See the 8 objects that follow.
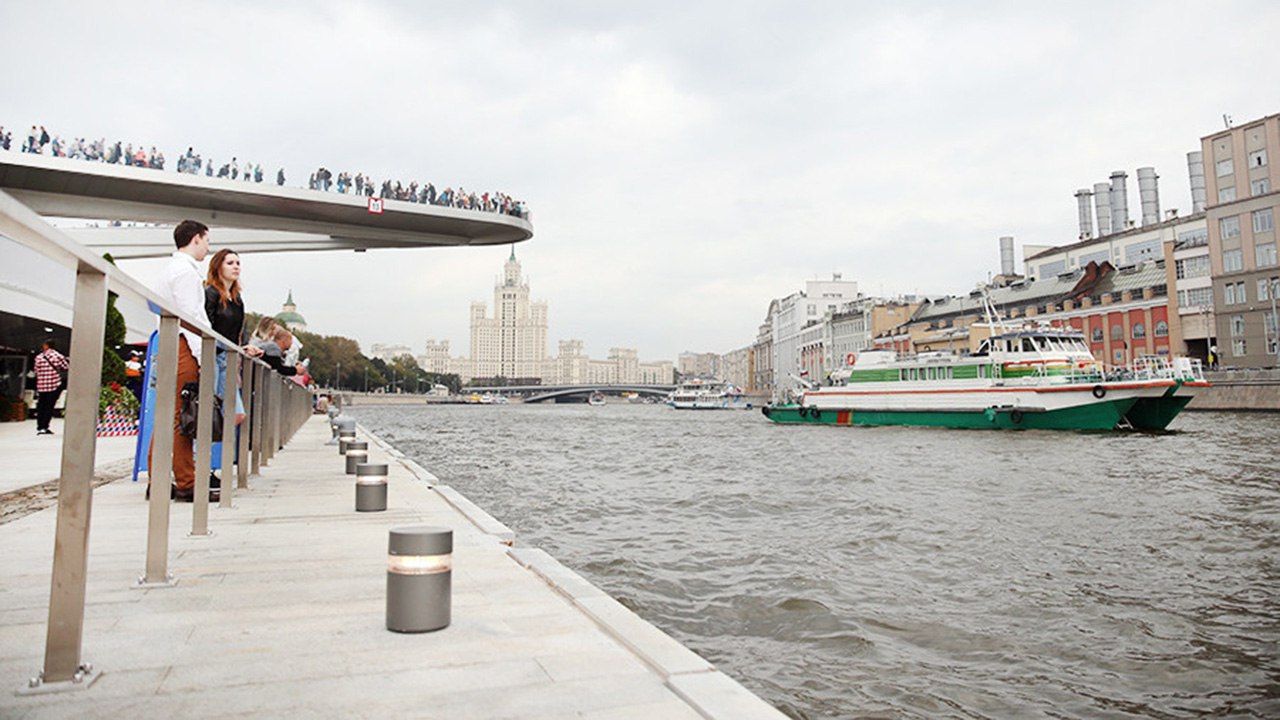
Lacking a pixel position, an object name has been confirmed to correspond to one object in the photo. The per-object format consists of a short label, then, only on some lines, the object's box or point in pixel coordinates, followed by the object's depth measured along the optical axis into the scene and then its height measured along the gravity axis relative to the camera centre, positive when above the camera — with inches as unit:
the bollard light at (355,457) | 366.6 -21.5
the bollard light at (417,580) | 123.0 -26.0
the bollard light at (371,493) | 257.8 -26.8
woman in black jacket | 245.8 +35.0
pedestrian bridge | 1844.2 +535.2
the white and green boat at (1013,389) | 1128.2 +22.3
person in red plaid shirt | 506.0 +20.6
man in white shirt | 208.8 +30.1
